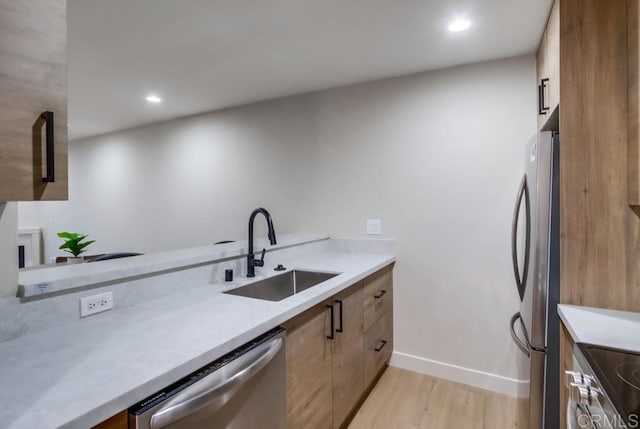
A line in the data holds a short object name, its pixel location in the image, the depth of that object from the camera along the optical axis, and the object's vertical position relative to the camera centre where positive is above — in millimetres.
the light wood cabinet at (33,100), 694 +257
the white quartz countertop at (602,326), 1093 -428
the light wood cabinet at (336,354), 1413 -757
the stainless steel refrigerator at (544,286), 1469 -349
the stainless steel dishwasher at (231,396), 827 -530
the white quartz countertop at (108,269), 1095 -225
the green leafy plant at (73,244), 3051 -284
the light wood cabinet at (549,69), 1515 +751
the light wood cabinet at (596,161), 1340 +210
